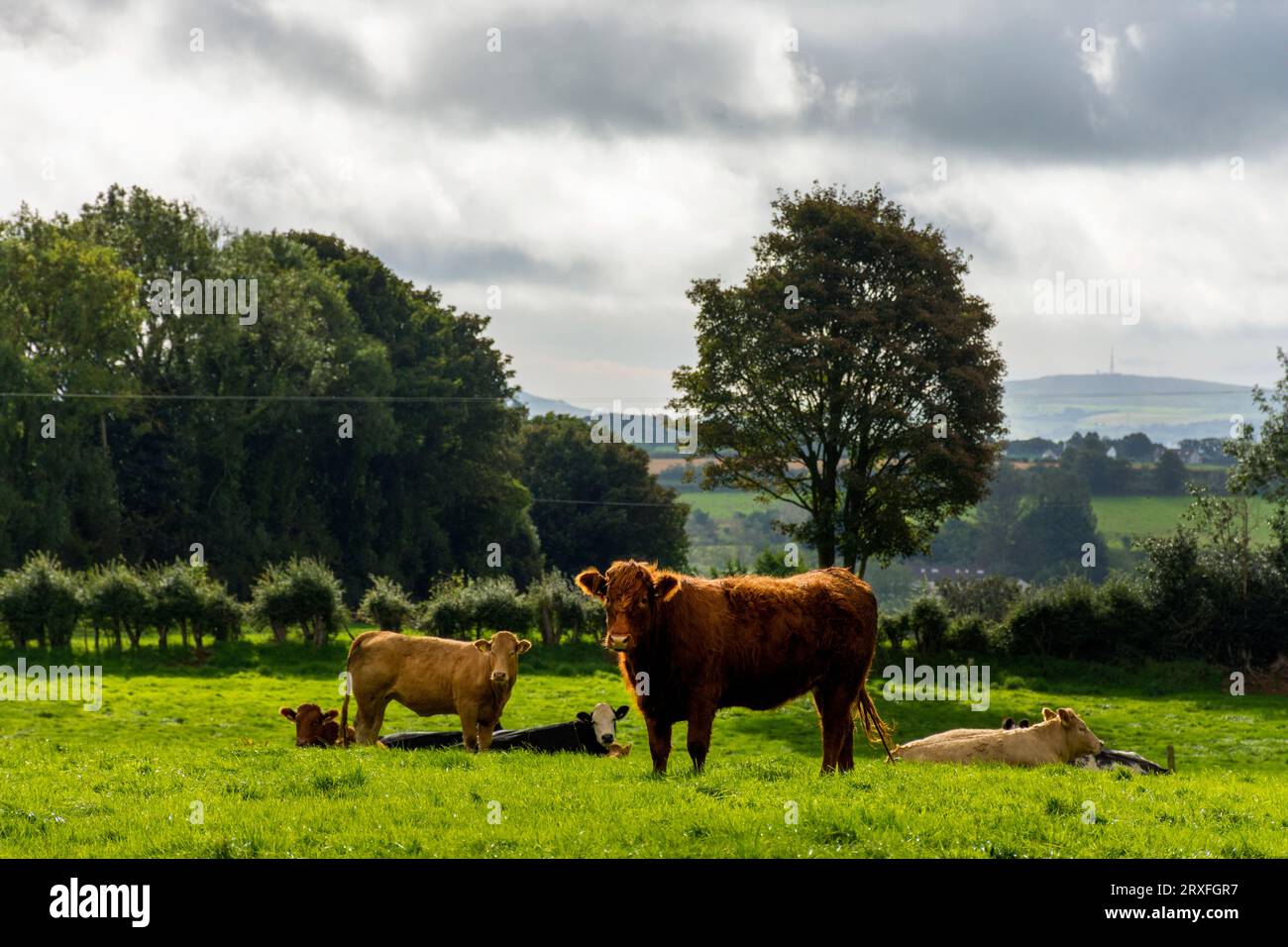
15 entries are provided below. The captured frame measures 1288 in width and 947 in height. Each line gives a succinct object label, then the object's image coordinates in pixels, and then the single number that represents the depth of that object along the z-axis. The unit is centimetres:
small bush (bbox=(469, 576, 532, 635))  4009
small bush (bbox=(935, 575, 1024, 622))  4794
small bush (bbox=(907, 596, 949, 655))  4038
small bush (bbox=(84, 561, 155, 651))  3612
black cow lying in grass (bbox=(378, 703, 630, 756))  1822
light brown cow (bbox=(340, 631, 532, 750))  1816
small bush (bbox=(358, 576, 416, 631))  4034
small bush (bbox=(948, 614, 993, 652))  4075
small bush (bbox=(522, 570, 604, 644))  4138
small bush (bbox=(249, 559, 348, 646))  3797
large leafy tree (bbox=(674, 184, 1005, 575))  4003
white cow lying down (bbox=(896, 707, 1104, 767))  1830
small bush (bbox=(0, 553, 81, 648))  3559
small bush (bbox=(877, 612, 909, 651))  4041
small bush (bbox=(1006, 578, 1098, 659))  4091
